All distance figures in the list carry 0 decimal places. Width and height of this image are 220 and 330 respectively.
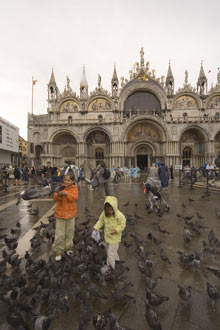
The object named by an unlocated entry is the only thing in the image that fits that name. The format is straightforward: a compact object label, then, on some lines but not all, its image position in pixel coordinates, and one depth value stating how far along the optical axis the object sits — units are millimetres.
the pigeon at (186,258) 2416
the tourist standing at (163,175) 7287
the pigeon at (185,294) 1733
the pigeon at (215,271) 2082
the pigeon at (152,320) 1373
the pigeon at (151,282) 1869
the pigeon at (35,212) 5005
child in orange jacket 2615
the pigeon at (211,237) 2959
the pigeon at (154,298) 1622
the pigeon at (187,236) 3109
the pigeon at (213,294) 1703
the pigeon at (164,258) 2502
